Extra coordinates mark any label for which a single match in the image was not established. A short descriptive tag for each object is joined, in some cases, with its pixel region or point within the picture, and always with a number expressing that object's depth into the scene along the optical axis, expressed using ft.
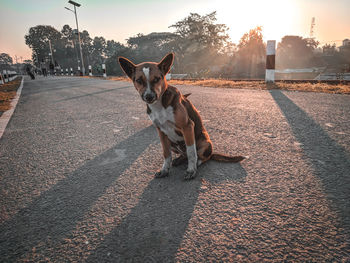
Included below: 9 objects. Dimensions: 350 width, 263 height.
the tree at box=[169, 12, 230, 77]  134.31
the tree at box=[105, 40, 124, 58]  314.76
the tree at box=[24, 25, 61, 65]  288.71
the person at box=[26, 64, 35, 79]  84.61
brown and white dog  5.47
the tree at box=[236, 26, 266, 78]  120.29
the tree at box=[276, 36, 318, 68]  144.05
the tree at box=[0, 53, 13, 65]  581.57
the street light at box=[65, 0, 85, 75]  92.99
